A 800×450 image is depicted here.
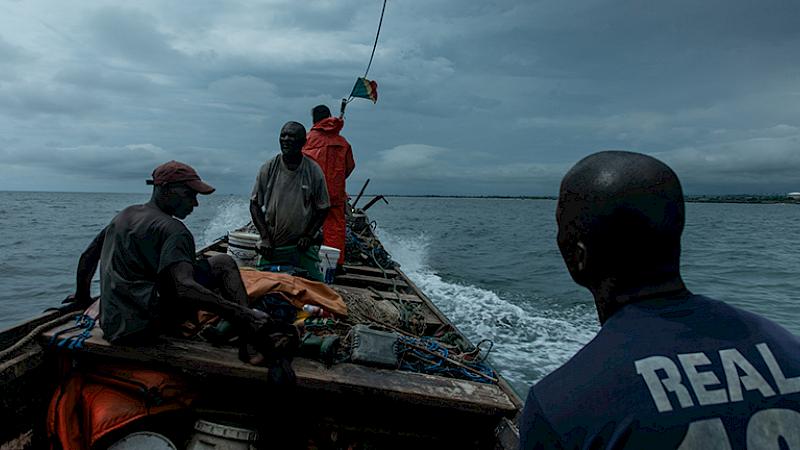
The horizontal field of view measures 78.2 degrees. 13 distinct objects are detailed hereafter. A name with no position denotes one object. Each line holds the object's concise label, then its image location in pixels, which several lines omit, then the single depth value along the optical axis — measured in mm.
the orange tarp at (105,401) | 2629
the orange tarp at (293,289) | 3594
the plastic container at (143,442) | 2482
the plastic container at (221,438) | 2594
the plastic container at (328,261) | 5461
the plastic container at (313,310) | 3705
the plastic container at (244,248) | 5156
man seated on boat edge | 2754
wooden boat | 2811
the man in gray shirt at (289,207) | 4617
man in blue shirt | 911
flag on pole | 7844
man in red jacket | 6223
